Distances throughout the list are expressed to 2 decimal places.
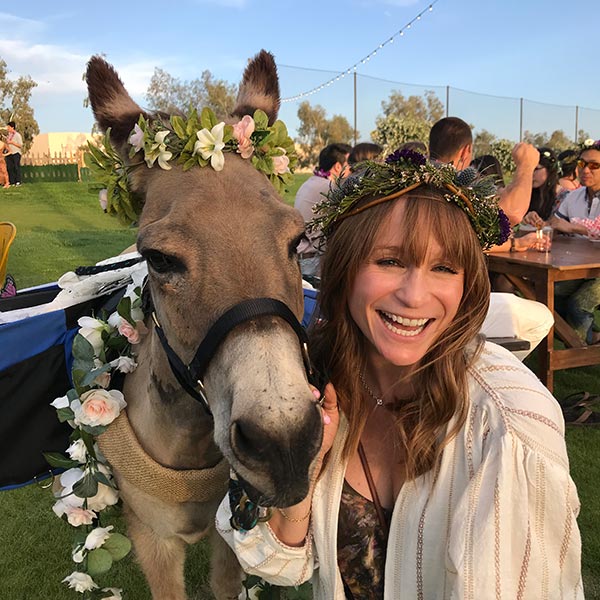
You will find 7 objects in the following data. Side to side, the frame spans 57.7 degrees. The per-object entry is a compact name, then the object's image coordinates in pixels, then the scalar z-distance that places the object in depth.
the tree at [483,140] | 33.22
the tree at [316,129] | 36.69
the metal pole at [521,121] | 35.97
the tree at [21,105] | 39.91
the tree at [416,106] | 33.16
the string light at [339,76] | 27.82
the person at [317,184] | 4.88
